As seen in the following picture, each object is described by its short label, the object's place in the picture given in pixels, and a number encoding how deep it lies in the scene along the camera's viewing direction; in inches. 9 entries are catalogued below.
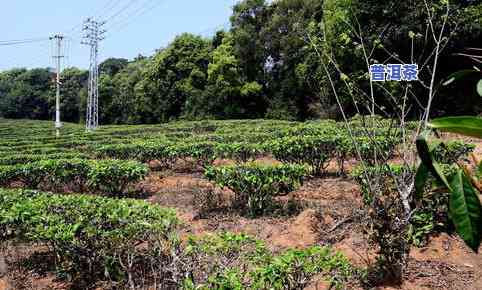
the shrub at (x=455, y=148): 320.4
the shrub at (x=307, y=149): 382.6
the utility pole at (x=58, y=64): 1167.3
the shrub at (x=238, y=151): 427.0
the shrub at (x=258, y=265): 129.1
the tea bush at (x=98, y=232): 180.1
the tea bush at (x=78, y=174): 354.6
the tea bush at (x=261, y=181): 279.3
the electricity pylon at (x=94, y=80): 1520.7
